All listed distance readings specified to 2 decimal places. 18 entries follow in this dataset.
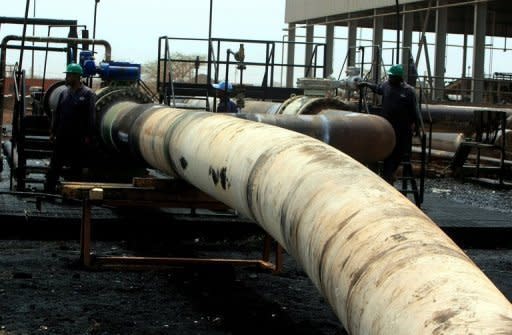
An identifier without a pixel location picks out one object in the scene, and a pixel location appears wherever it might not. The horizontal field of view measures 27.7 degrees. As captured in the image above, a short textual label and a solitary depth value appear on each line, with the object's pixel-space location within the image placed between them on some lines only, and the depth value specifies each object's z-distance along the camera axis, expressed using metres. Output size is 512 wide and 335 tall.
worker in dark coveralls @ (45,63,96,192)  11.34
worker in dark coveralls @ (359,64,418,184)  13.00
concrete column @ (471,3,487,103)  32.53
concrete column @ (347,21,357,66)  41.75
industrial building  32.97
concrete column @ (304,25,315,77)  38.74
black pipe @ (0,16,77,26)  13.71
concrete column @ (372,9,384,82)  38.45
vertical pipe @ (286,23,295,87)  42.08
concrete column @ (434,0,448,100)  35.19
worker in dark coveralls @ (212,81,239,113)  14.80
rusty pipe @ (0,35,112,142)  12.31
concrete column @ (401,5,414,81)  37.12
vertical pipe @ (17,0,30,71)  10.87
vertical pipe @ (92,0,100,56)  15.23
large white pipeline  2.77
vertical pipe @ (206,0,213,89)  14.98
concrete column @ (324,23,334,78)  42.23
